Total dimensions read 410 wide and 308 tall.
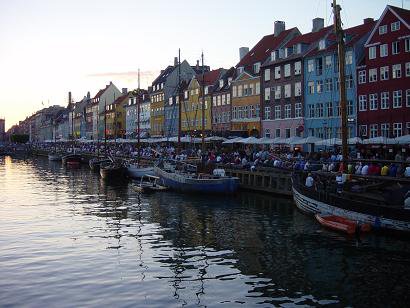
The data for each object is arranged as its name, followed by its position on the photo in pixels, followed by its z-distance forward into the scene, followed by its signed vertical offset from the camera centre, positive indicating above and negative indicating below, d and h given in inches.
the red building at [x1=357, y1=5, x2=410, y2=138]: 2215.8 +273.2
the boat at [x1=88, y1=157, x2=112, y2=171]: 3245.1 -118.5
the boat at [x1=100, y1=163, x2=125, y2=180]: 2573.8 -140.4
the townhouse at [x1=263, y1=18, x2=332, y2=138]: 2819.9 +322.7
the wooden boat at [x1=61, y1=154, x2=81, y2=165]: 4052.7 -100.9
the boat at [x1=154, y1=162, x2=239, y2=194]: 1781.5 -139.2
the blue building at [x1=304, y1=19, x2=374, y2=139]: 2495.1 +294.7
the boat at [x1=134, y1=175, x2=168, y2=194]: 1971.5 -166.7
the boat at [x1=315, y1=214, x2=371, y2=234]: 1063.7 -176.2
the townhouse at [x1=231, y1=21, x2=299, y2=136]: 3147.1 +361.6
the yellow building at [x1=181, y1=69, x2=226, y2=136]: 3671.3 +321.4
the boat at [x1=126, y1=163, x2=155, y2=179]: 2476.6 -128.8
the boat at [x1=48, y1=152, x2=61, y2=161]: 4694.4 -105.0
